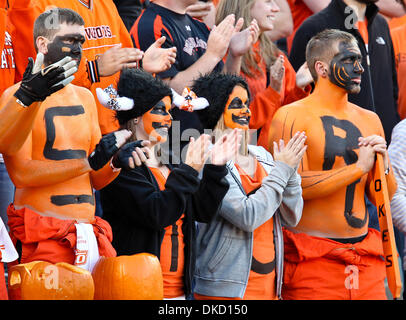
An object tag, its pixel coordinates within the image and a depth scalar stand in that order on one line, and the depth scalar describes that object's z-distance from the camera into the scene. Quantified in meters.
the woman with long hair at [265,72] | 10.47
